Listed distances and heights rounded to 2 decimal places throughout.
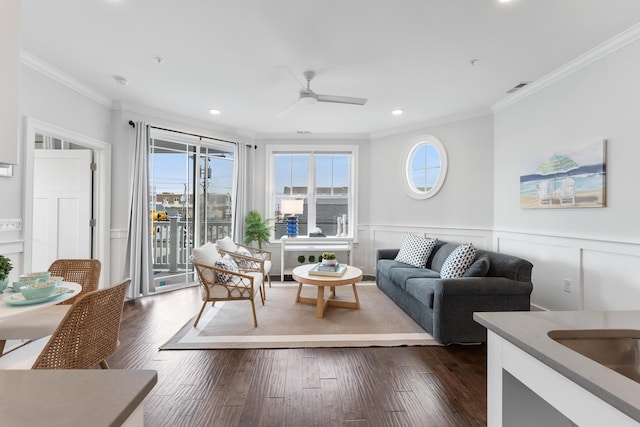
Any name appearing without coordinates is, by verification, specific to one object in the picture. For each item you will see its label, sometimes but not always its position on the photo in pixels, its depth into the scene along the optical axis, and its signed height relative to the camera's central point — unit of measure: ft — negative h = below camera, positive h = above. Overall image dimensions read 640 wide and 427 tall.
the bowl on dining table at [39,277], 5.81 -1.25
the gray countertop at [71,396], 1.68 -1.17
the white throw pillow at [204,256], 10.17 -1.44
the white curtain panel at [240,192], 17.16 +1.39
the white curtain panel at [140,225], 13.20 -0.47
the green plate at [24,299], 4.92 -1.47
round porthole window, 15.37 +2.73
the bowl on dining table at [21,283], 5.53 -1.32
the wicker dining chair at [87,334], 4.49 -1.97
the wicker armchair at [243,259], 12.78 -1.92
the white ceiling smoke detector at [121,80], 10.70 +4.93
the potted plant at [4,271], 5.49 -1.08
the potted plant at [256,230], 16.99 -0.82
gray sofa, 8.75 -2.41
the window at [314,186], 18.51 +1.86
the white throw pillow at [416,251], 13.34 -1.57
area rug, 8.93 -3.76
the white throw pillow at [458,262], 10.19 -1.57
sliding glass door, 14.79 +0.69
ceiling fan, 10.06 +4.01
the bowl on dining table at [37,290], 5.04 -1.32
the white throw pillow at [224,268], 9.96 -1.86
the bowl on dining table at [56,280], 5.81 -1.35
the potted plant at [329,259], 12.43 -1.82
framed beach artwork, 8.82 +1.32
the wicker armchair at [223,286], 9.88 -2.37
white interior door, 12.11 +0.40
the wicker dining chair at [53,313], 5.67 -2.13
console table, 16.87 -1.60
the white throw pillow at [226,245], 13.52 -1.36
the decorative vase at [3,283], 5.49 -1.32
